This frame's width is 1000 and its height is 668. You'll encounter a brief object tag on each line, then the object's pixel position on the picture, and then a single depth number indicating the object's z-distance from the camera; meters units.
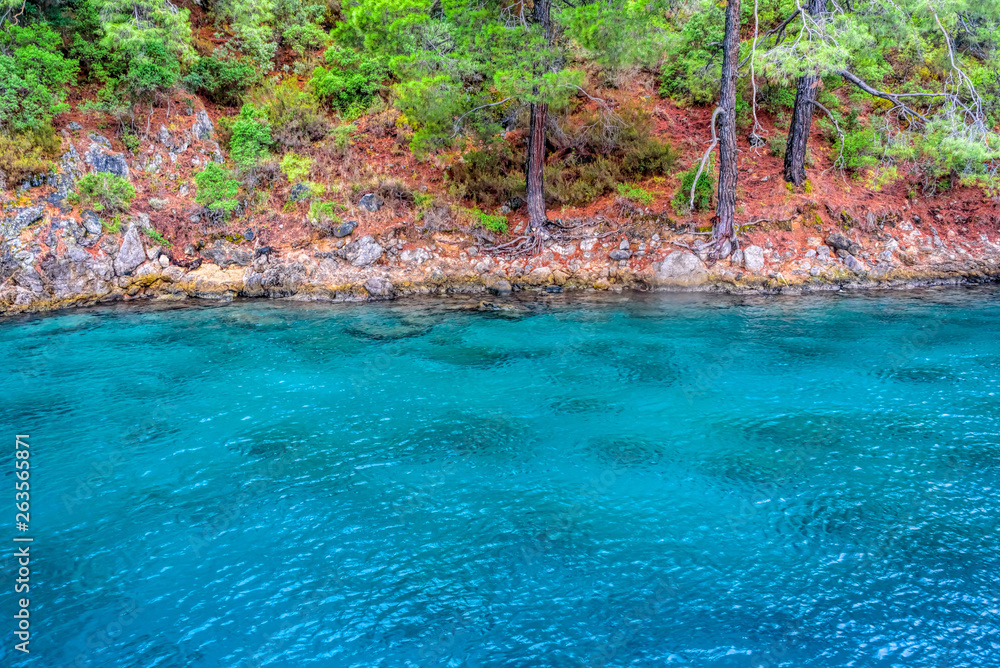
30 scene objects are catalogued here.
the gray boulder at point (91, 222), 14.73
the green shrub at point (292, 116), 17.81
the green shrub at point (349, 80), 18.84
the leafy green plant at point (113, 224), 14.92
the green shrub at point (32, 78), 15.02
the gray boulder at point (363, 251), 15.16
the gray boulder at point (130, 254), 14.63
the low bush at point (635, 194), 15.50
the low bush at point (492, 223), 15.62
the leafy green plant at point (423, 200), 16.22
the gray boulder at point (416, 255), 15.23
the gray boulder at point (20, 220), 13.99
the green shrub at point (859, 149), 15.59
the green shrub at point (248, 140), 17.25
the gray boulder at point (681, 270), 14.23
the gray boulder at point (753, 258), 14.28
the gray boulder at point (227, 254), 15.20
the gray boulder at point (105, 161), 15.74
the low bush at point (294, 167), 16.80
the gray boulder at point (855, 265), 14.22
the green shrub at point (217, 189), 16.06
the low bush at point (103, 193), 15.10
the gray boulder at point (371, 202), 16.28
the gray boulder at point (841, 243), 14.59
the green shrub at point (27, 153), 14.52
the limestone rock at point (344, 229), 15.62
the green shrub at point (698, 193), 15.26
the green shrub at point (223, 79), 18.39
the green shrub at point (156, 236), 15.18
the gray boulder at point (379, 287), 14.43
